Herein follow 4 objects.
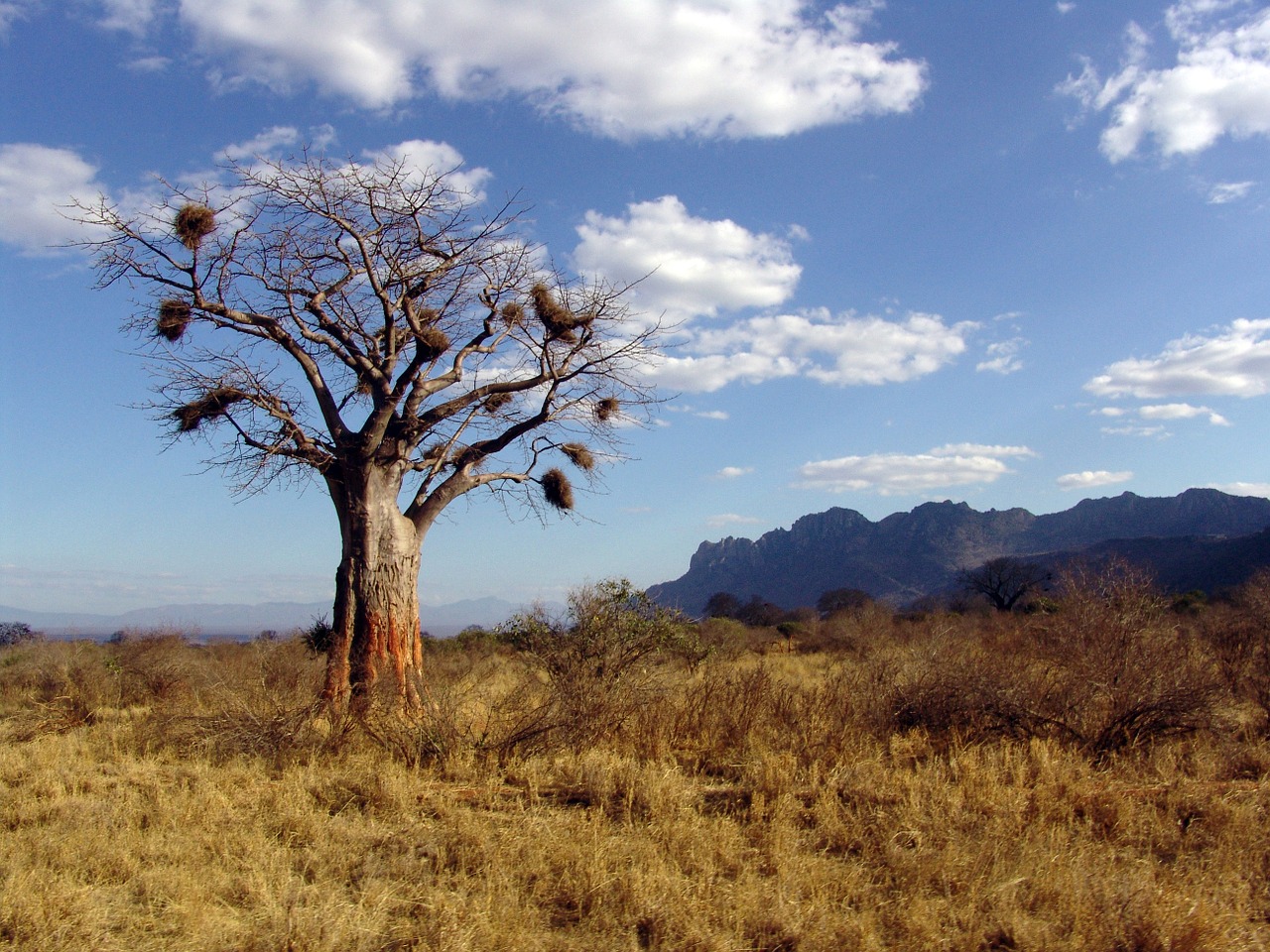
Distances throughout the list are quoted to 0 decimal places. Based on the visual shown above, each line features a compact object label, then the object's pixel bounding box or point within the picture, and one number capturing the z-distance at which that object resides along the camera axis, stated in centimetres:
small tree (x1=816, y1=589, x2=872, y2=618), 4870
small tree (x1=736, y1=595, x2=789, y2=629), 4293
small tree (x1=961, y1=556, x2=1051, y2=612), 4475
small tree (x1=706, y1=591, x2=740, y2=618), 5075
